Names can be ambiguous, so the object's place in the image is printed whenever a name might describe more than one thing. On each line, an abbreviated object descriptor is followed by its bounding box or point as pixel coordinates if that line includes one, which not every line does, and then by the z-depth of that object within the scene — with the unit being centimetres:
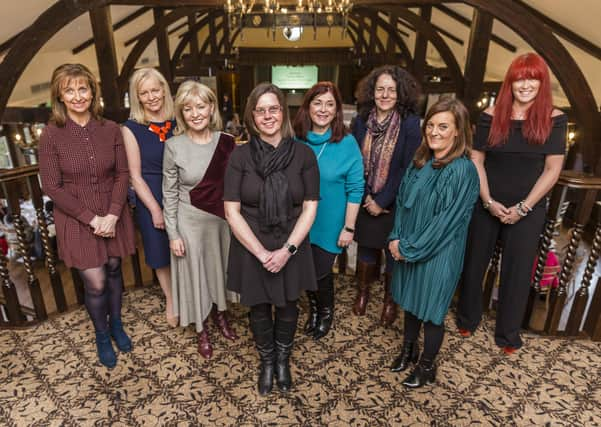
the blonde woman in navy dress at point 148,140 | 192
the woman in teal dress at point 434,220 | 166
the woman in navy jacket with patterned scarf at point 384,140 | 212
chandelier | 443
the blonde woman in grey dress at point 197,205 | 187
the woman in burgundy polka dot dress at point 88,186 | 182
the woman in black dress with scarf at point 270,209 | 165
